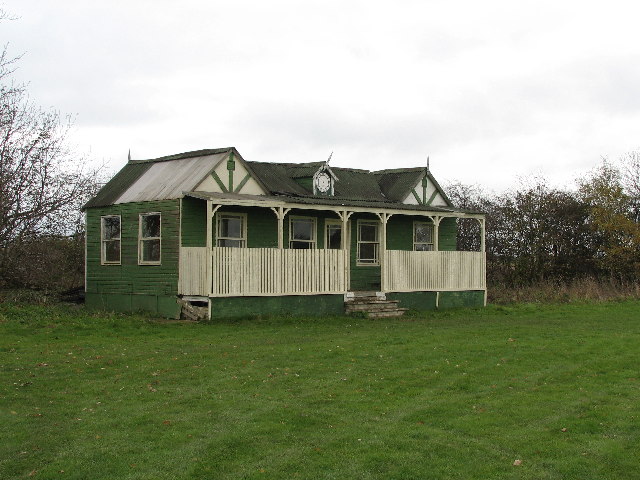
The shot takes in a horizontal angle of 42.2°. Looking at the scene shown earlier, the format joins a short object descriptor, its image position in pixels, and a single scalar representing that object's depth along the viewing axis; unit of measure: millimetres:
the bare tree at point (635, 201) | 40375
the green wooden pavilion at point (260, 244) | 22609
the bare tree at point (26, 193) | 25953
